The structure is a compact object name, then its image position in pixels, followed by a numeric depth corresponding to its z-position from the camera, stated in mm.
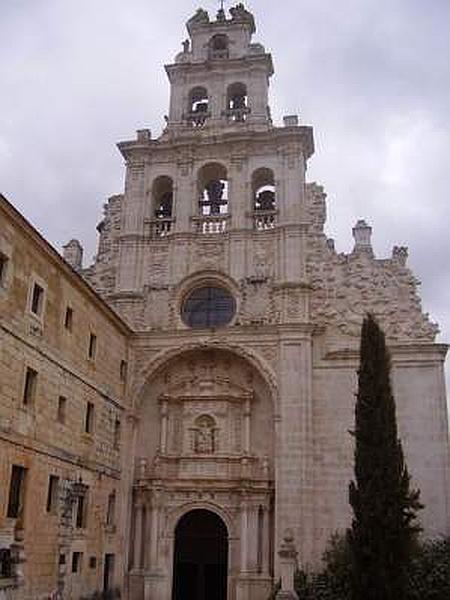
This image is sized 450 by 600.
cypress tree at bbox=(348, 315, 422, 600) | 17094
